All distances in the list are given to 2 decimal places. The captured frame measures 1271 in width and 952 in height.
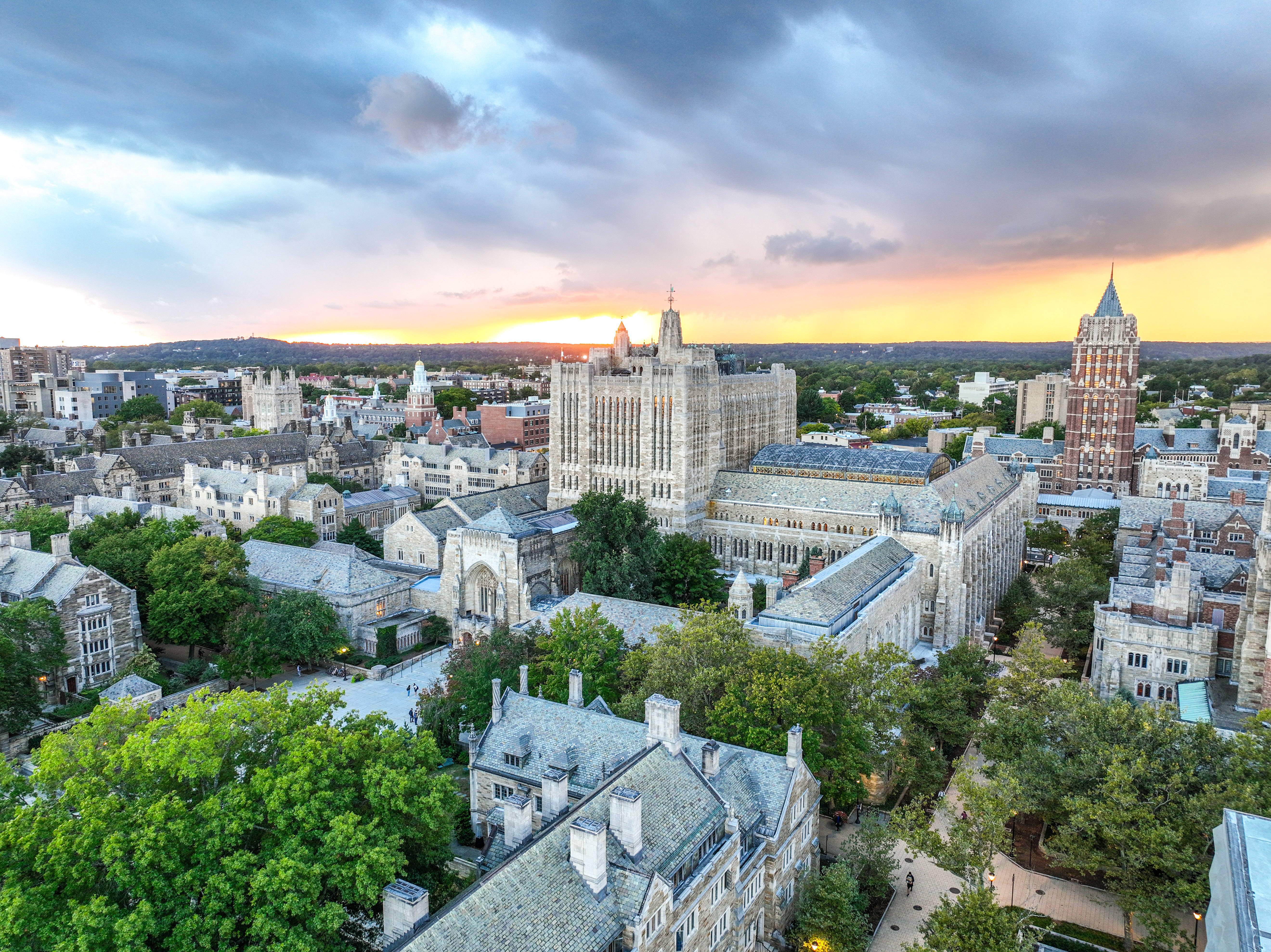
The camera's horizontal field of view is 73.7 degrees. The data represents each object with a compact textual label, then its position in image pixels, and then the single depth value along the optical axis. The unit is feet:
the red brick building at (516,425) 609.01
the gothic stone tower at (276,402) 582.35
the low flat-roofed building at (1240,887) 76.18
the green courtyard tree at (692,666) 147.23
